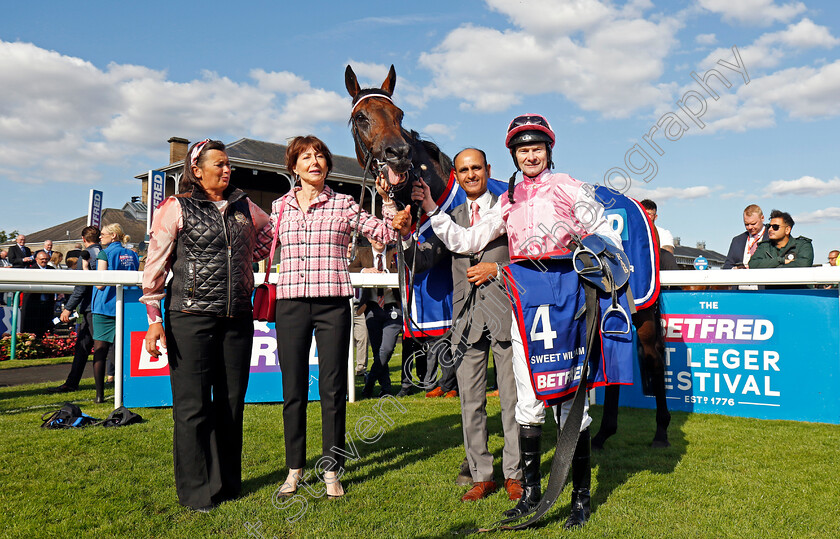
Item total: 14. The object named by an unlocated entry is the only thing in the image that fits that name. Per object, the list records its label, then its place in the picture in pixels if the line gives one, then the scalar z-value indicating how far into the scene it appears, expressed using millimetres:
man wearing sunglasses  6746
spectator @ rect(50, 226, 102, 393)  6988
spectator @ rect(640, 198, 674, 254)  6676
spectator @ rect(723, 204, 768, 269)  7734
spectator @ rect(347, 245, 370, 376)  7707
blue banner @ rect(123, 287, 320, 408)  5977
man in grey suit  3408
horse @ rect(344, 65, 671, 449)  3230
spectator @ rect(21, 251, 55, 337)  11977
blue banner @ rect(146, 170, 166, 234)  15280
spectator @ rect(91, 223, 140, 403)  6246
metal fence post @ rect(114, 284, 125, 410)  5809
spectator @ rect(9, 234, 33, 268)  13102
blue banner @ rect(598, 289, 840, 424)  5273
